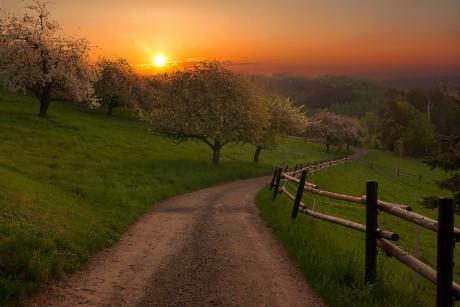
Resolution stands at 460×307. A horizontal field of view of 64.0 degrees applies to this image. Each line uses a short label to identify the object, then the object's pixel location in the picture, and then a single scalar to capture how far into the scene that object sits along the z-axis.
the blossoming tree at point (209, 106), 35.50
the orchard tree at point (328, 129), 89.94
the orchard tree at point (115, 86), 62.59
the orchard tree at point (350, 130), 92.06
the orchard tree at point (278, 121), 47.06
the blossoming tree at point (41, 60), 38.59
